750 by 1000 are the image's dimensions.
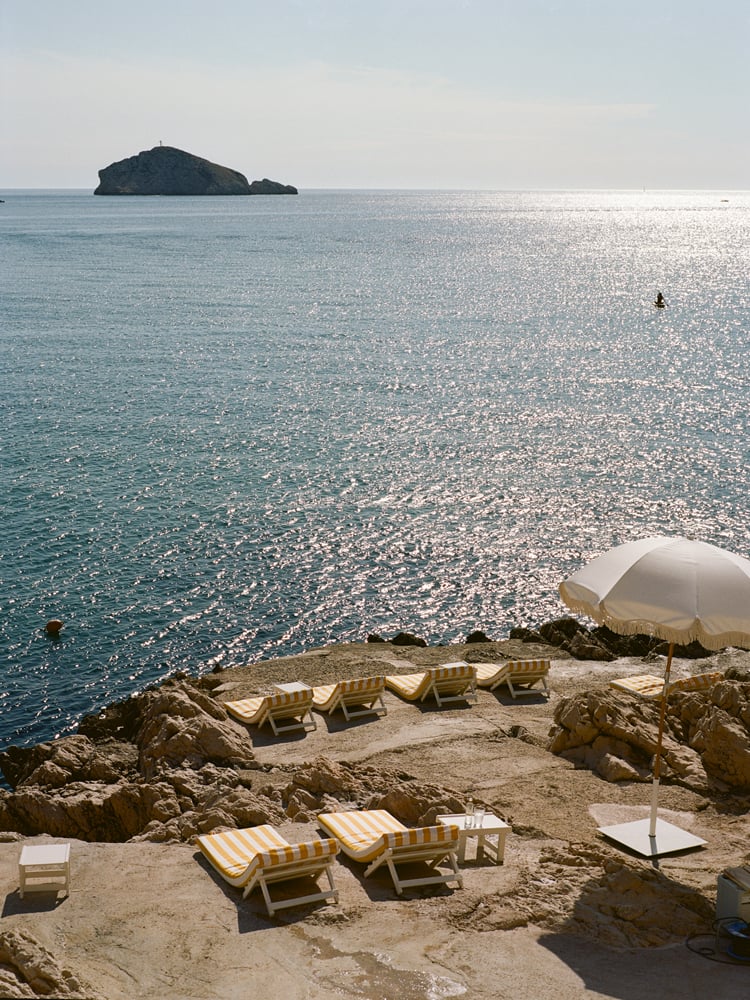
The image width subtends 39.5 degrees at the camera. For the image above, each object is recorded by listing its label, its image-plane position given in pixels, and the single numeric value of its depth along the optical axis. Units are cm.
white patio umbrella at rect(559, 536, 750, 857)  1242
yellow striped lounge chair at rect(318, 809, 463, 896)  1231
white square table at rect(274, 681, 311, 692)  1992
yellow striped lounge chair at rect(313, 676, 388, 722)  2005
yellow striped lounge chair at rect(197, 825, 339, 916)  1175
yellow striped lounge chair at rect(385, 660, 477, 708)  2067
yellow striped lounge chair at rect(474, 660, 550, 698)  2134
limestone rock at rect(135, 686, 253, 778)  1795
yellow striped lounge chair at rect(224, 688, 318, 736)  1961
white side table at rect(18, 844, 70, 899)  1195
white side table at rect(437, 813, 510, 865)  1296
